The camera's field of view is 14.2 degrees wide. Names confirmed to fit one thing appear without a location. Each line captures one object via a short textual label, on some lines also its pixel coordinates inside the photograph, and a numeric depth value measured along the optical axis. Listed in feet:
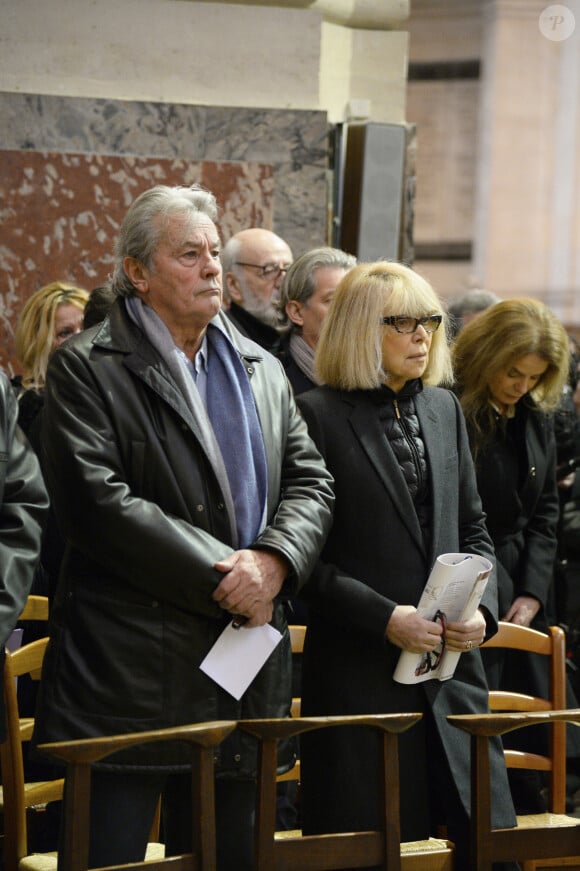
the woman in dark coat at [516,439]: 21.66
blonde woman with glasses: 16.46
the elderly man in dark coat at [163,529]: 14.37
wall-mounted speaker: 28.82
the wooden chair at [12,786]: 16.08
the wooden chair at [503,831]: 13.39
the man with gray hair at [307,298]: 22.32
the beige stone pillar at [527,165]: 58.96
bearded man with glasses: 25.23
